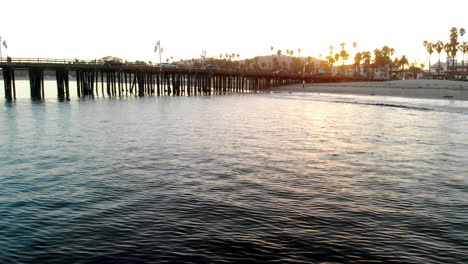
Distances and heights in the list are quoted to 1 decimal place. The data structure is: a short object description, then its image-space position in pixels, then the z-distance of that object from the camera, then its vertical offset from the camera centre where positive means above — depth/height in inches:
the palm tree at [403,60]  6727.4 +496.7
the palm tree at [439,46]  5856.3 +629.9
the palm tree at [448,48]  5518.7 +563.9
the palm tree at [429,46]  6089.6 +648.5
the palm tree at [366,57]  6983.3 +586.8
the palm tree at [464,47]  5824.3 +593.9
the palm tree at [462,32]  5247.5 +738.8
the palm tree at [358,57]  7121.1 +599.4
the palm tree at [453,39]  5231.3 +645.4
